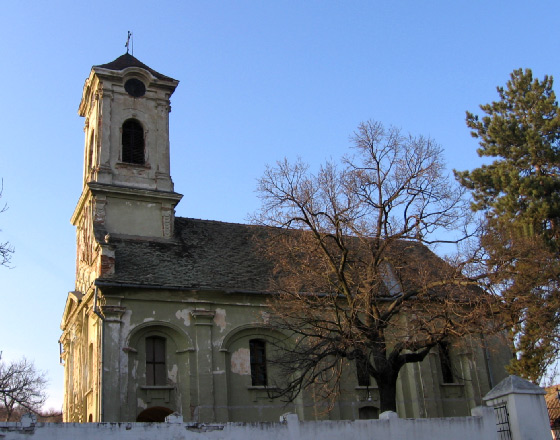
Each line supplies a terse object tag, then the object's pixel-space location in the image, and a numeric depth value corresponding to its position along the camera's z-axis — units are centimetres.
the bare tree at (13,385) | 2393
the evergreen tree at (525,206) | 1873
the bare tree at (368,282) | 1820
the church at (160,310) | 2214
